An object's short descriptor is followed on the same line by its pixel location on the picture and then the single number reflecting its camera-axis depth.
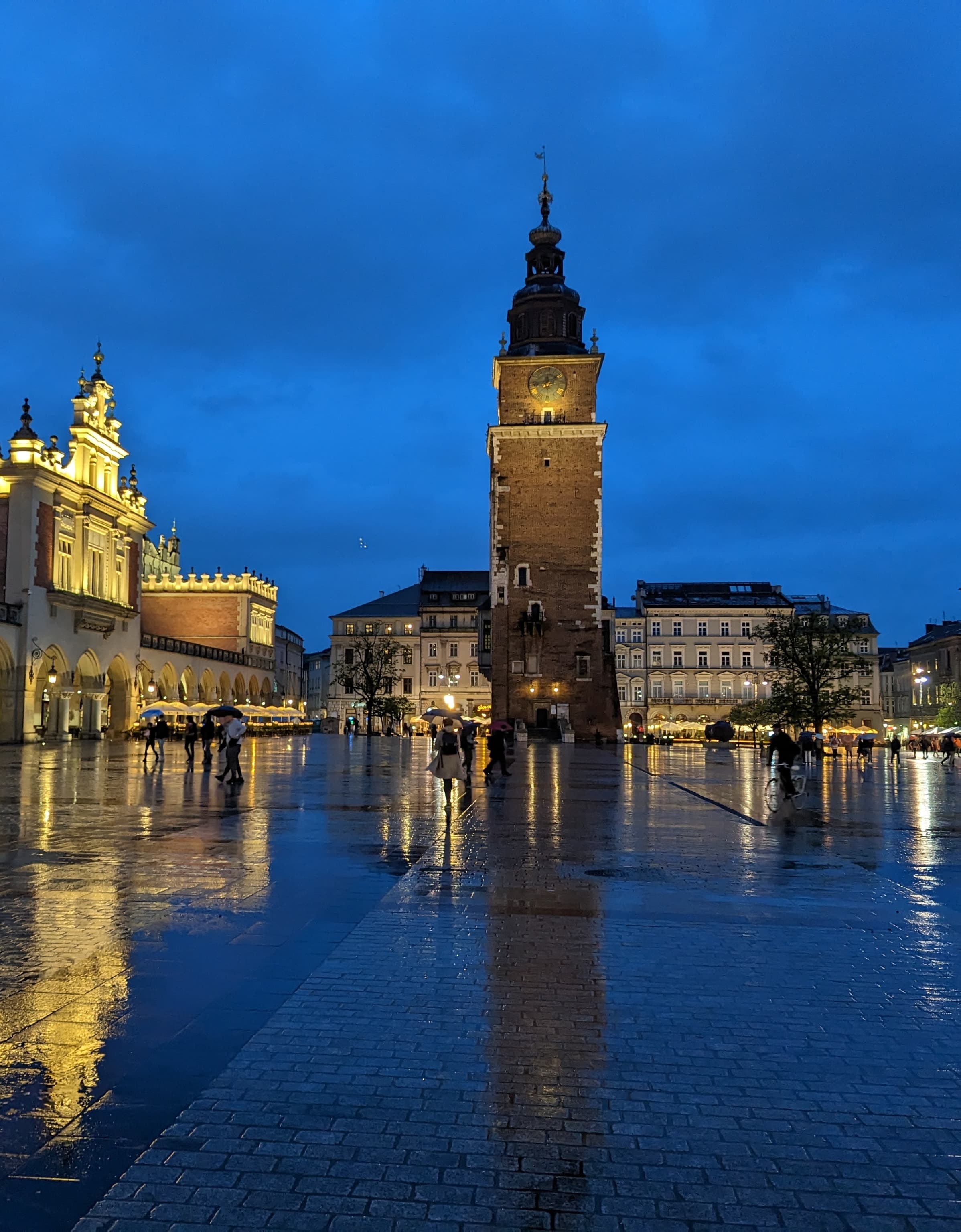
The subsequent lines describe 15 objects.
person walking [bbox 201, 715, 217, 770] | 28.22
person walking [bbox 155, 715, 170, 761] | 29.95
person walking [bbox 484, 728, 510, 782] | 25.12
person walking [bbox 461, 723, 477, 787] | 20.55
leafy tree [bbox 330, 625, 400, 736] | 78.94
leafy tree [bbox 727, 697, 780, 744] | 69.44
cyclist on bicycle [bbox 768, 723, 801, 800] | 17.17
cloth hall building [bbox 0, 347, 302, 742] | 46.16
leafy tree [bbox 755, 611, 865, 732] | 49.75
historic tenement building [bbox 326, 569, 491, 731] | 98.44
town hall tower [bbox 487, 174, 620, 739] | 62.69
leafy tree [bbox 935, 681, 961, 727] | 78.06
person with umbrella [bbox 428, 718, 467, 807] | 14.87
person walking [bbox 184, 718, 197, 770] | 28.60
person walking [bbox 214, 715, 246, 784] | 20.27
